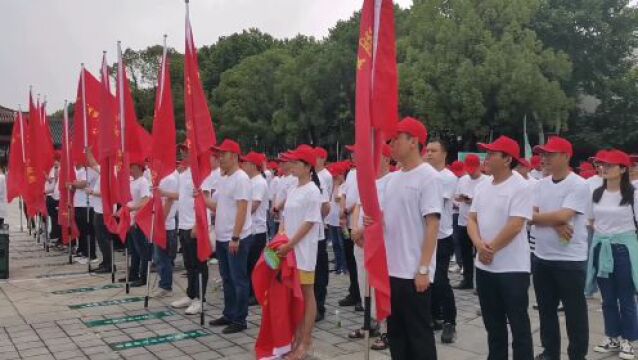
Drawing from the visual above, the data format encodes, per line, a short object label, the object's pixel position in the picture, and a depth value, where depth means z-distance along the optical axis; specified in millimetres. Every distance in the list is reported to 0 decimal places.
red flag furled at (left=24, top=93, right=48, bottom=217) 12523
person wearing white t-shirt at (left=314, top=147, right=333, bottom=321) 7170
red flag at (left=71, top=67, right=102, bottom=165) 10414
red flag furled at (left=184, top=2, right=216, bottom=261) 6781
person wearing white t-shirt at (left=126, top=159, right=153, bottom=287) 8852
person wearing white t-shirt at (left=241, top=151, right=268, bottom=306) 7959
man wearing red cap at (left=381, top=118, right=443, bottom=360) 4027
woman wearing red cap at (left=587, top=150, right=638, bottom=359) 5750
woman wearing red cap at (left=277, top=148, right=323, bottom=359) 5570
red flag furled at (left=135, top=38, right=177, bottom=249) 7922
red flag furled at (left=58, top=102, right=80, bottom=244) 11406
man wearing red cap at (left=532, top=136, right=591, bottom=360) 4961
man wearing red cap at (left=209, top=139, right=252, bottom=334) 6465
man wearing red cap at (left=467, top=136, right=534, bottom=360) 4496
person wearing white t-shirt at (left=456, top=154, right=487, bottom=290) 8633
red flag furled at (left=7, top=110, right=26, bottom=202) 14359
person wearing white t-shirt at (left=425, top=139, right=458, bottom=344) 6211
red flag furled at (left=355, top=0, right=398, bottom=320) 3932
